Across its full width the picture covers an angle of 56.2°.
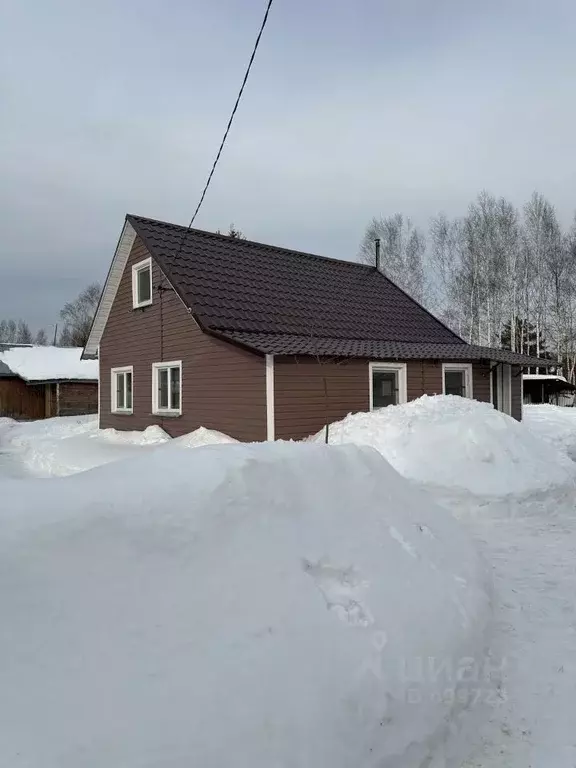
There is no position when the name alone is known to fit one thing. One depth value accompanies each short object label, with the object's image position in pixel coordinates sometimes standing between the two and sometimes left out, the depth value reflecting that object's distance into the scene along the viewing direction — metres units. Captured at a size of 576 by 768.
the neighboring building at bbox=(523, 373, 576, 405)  34.72
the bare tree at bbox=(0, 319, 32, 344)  82.88
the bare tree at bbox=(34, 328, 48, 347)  79.29
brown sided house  11.77
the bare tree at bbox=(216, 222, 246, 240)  36.14
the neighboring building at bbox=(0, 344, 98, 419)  25.67
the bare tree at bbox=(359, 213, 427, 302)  36.50
